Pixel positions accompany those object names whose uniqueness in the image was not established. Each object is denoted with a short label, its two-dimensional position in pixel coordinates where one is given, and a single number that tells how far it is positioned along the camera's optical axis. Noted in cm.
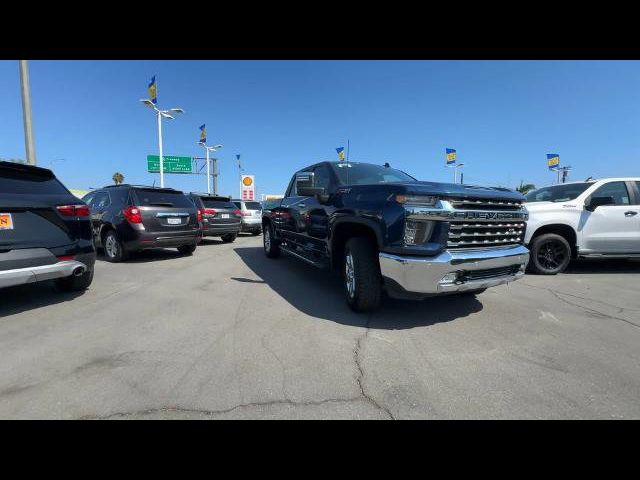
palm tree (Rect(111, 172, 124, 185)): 4759
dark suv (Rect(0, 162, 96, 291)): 305
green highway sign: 3547
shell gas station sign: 3453
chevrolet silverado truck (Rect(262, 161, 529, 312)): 275
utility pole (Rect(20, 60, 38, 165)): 760
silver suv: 1297
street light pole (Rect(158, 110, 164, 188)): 2078
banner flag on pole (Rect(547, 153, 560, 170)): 2400
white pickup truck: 531
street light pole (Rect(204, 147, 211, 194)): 3163
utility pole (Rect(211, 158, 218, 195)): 3671
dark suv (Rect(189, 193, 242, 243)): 966
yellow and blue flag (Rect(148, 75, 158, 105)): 1841
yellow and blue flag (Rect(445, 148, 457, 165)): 2294
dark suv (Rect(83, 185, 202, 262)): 614
